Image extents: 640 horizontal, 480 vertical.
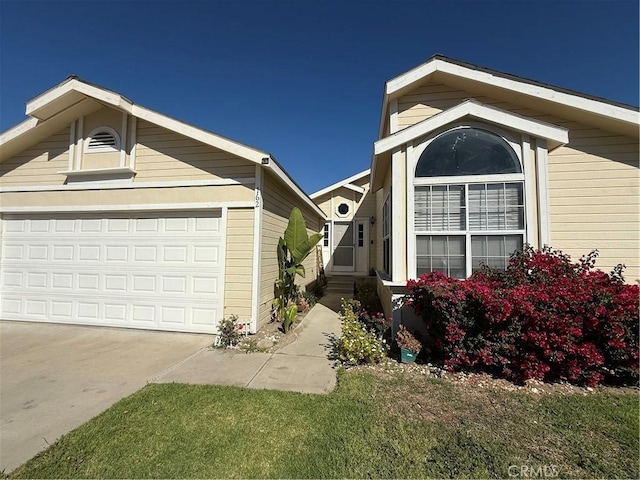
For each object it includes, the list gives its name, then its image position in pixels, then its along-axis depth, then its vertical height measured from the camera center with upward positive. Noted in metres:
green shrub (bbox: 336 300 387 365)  4.47 -1.50
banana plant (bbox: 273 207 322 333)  6.58 -0.07
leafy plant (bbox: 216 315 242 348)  5.36 -1.61
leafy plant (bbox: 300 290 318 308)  8.64 -1.42
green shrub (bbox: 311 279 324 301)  10.20 -1.37
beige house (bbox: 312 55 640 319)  5.12 +1.46
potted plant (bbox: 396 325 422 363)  4.47 -1.47
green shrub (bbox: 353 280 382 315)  7.21 -1.23
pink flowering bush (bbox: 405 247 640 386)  3.66 -0.92
